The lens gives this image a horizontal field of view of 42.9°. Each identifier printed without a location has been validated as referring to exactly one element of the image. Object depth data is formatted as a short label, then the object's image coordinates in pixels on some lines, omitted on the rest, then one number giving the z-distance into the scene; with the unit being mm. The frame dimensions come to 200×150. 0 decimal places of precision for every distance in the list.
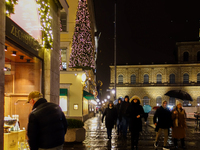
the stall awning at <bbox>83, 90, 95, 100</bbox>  23369
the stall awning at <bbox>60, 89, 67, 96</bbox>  22344
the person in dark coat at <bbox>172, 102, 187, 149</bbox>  10023
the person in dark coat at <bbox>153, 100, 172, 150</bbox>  9516
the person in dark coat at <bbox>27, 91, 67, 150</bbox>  3748
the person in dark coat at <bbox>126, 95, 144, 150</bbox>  9164
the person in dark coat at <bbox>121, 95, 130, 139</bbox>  12891
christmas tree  21328
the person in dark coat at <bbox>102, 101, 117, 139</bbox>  12133
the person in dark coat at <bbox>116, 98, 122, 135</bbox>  13709
